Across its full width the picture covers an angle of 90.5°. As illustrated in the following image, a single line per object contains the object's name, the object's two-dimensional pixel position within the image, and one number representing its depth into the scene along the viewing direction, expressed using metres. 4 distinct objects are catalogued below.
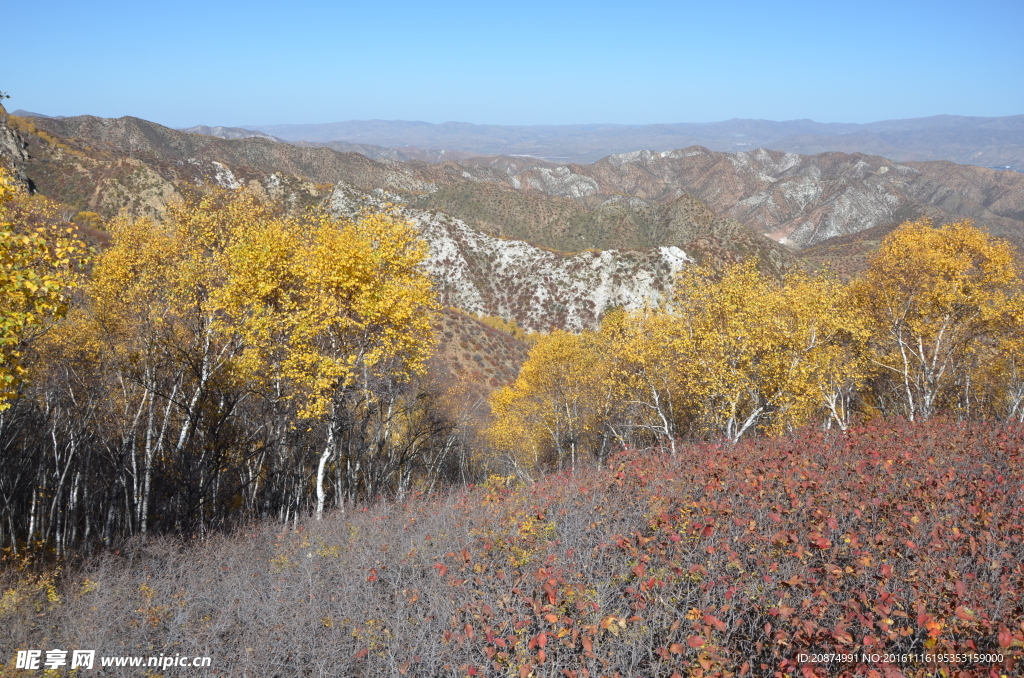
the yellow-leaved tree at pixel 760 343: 19.62
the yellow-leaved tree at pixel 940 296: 22.98
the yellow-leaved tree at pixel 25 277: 7.90
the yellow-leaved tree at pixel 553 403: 33.75
